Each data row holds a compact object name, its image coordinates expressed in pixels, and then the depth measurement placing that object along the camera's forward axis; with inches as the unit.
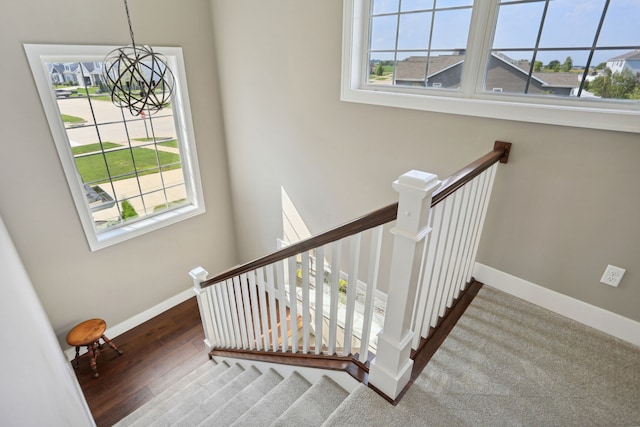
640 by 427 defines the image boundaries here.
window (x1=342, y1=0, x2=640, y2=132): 65.6
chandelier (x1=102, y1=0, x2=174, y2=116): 120.7
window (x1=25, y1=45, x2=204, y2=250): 113.9
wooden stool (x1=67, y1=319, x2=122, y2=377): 126.5
